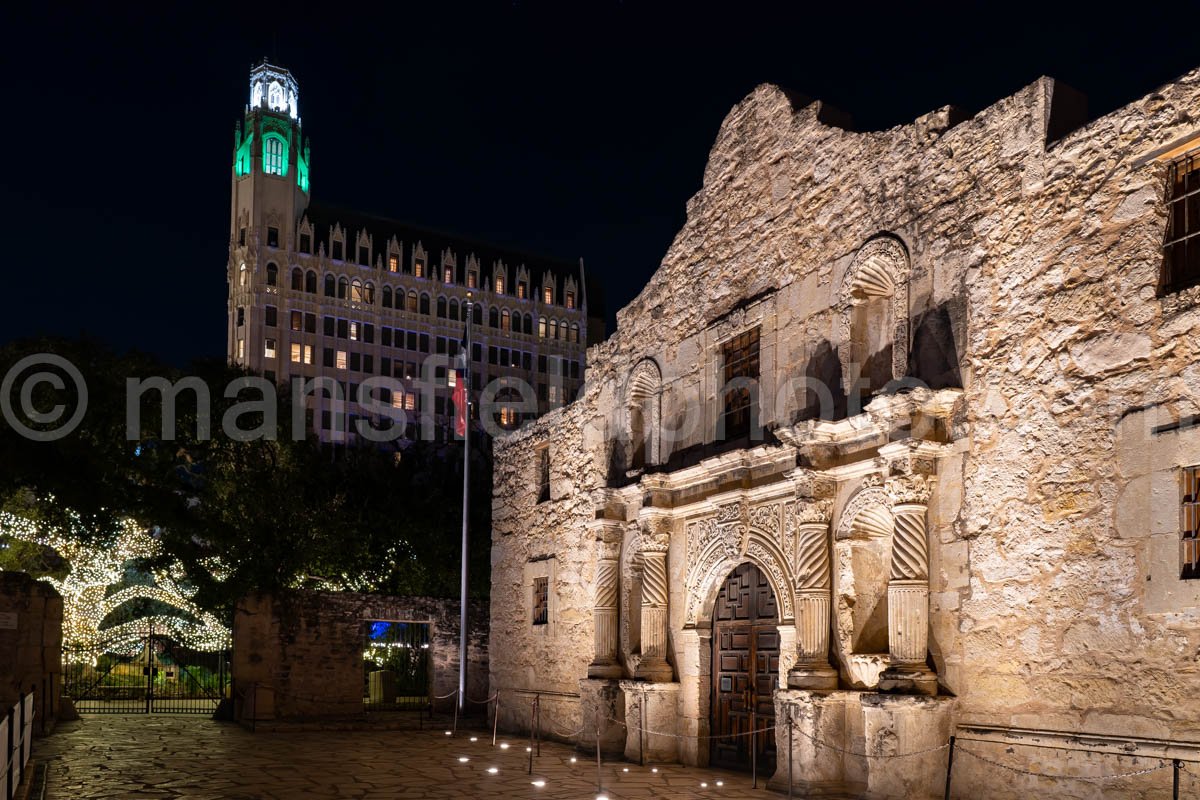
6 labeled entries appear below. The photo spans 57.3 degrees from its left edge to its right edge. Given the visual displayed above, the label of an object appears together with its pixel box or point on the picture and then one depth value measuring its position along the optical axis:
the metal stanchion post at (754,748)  12.36
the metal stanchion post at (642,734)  14.71
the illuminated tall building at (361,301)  71.12
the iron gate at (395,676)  23.81
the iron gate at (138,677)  23.62
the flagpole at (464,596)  20.55
